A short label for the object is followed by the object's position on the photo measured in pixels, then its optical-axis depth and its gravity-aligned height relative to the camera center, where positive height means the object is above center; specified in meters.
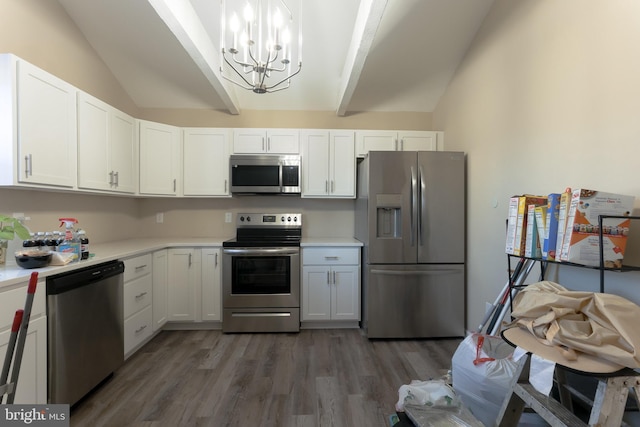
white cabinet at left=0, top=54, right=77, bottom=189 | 1.66 +0.52
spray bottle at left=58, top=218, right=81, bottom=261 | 1.81 -0.21
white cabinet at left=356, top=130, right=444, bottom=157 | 3.33 +0.81
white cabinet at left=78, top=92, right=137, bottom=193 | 2.19 +0.53
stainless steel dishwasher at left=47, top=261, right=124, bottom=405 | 1.61 -0.75
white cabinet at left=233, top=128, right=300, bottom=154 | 3.27 +0.78
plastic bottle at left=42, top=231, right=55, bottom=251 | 1.78 -0.21
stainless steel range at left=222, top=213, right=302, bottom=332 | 2.90 -0.78
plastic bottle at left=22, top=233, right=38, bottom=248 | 1.74 -0.21
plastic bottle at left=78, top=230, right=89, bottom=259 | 1.92 -0.25
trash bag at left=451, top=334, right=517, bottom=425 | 1.52 -0.89
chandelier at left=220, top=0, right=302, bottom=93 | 1.60 +1.44
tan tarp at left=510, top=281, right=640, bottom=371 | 0.97 -0.41
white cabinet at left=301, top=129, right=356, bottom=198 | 3.29 +0.53
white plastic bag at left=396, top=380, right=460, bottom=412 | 1.51 -1.00
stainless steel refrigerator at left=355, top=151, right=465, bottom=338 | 2.76 -0.34
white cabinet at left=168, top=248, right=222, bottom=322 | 2.93 -0.77
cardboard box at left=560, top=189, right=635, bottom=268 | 1.30 -0.07
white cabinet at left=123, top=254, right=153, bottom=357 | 2.30 -0.78
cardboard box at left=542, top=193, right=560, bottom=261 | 1.47 -0.08
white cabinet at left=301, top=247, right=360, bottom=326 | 2.97 -0.76
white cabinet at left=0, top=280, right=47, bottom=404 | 1.39 -0.69
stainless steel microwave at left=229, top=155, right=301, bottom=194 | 3.20 +0.41
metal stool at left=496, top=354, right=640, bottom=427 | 0.99 -0.74
